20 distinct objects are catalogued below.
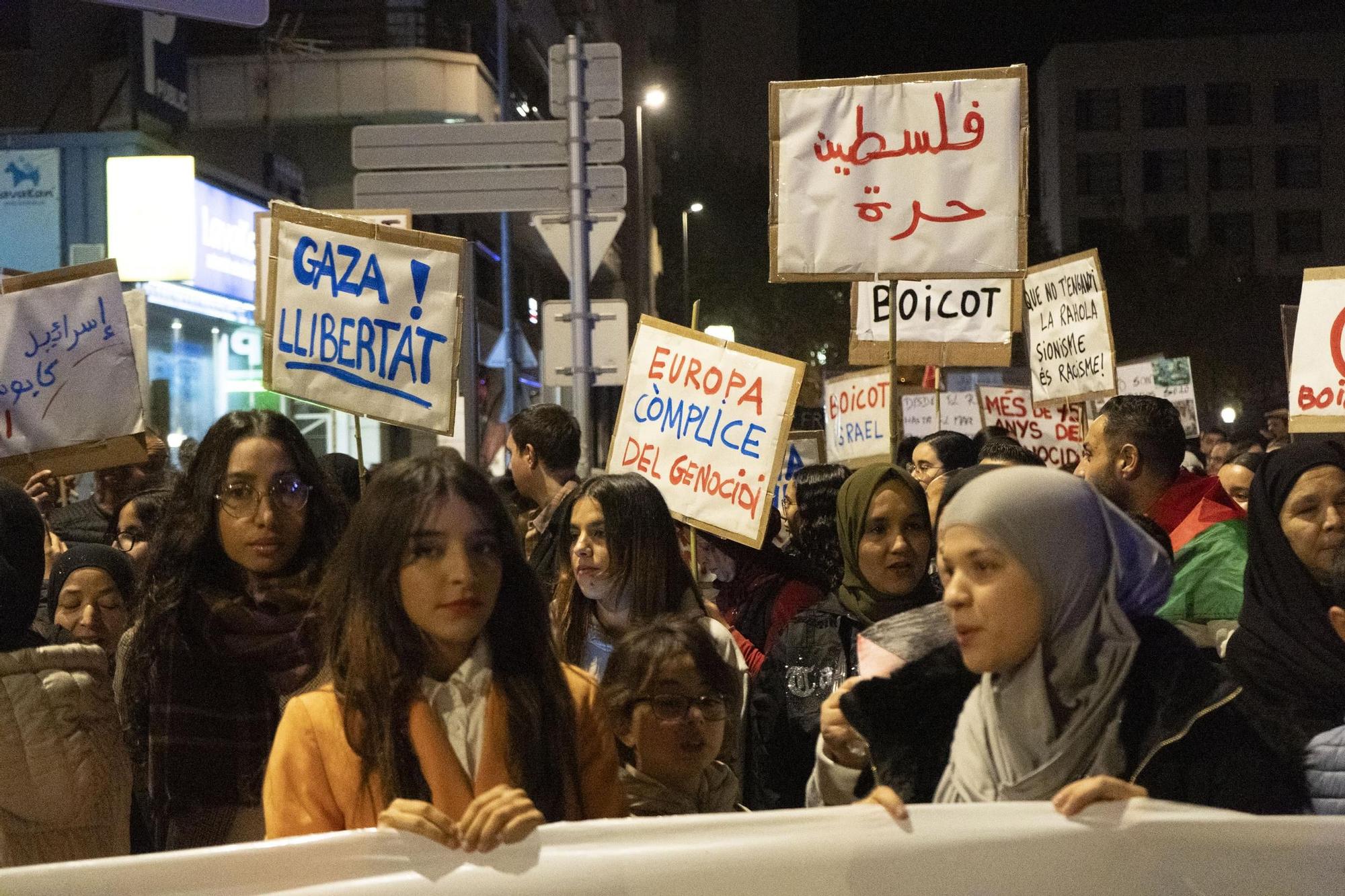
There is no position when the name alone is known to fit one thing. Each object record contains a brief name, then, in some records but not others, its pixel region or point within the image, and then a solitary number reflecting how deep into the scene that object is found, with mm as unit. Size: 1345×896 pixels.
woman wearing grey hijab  2236
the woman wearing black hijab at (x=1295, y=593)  3170
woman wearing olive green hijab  3973
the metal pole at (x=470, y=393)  7911
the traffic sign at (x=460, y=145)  8703
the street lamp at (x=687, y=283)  46281
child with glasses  3414
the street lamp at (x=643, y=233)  40156
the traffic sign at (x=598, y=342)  9797
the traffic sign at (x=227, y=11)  3957
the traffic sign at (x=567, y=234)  9391
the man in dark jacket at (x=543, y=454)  6414
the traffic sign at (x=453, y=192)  8625
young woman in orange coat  2498
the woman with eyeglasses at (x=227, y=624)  3342
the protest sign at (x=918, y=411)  14156
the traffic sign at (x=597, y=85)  9398
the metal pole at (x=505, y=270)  23438
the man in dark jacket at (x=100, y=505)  6398
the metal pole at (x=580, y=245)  9180
